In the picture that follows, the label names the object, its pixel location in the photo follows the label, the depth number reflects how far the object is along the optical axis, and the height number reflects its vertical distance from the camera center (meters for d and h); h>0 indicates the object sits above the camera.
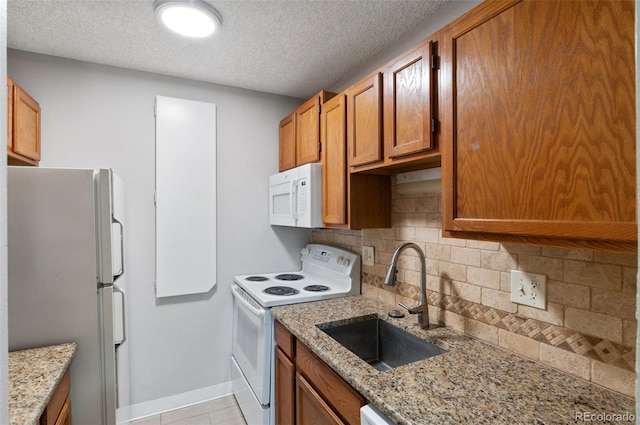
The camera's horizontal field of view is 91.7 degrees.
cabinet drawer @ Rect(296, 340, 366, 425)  1.11 -0.71
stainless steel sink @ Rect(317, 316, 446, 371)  1.53 -0.68
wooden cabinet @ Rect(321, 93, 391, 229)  1.83 +0.14
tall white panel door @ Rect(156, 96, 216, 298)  2.28 +0.12
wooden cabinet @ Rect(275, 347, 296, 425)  1.58 -0.95
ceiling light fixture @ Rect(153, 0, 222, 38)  1.49 +0.99
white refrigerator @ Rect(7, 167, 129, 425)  1.37 -0.28
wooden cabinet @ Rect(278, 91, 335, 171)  2.11 +0.57
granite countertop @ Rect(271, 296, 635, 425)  0.87 -0.58
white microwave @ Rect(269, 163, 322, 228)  2.06 +0.10
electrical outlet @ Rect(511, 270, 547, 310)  1.15 -0.31
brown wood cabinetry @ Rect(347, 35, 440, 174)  1.25 +0.45
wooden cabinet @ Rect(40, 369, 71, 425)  1.12 -0.76
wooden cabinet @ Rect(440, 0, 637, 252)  0.72 +0.24
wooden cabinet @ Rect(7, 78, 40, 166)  1.63 +0.49
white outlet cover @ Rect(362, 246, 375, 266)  2.09 -0.31
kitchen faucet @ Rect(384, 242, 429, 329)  1.49 -0.43
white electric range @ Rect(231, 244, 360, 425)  1.81 -0.58
